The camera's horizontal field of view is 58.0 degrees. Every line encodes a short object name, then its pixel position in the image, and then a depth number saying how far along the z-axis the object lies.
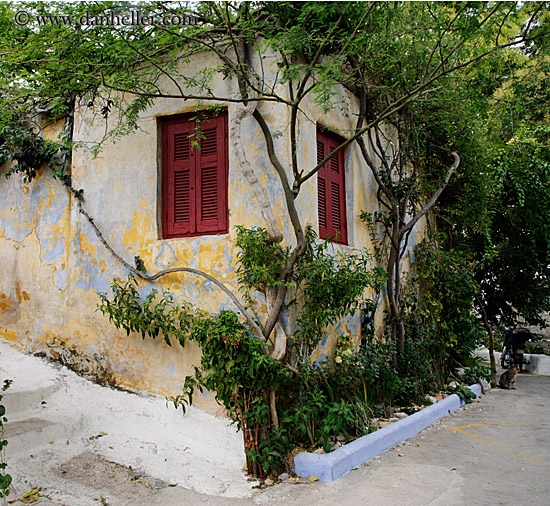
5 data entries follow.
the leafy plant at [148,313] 5.34
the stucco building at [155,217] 5.39
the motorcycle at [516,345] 11.66
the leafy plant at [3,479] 3.12
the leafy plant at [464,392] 7.53
